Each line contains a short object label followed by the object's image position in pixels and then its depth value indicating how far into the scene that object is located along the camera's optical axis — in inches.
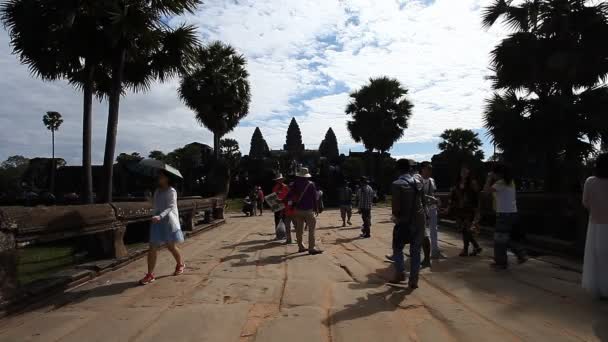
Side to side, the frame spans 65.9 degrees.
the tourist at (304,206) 373.4
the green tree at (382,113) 1574.8
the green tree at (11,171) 2801.7
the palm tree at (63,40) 444.1
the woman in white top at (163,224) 258.4
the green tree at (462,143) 2145.7
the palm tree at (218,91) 1136.2
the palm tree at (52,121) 2554.1
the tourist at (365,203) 510.3
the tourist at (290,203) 381.9
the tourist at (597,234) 208.1
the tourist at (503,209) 288.8
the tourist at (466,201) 335.9
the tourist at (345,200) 643.5
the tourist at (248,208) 1032.2
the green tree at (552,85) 524.4
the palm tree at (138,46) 453.4
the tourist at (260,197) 1060.1
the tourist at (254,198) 1036.5
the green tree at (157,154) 3117.9
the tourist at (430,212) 302.8
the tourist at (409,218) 236.4
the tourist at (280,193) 465.7
